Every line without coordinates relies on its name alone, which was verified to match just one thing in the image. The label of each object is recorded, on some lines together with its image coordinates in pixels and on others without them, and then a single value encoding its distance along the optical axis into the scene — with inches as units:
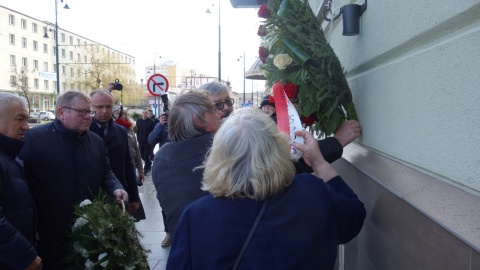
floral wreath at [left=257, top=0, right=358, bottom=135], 108.0
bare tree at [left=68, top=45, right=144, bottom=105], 2100.1
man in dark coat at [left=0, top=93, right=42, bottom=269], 104.1
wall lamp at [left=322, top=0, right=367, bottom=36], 116.1
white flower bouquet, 114.3
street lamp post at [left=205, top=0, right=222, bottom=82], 810.0
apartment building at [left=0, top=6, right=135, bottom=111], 2128.4
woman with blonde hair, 62.9
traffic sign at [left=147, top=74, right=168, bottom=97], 486.3
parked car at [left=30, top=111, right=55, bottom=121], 2079.6
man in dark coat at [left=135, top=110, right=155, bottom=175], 505.7
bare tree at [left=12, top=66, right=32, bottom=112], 2001.2
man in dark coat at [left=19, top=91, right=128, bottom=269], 132.0
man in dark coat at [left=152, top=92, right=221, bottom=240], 91.7
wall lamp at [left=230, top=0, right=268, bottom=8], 248.6
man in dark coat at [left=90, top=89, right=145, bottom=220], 190.1
